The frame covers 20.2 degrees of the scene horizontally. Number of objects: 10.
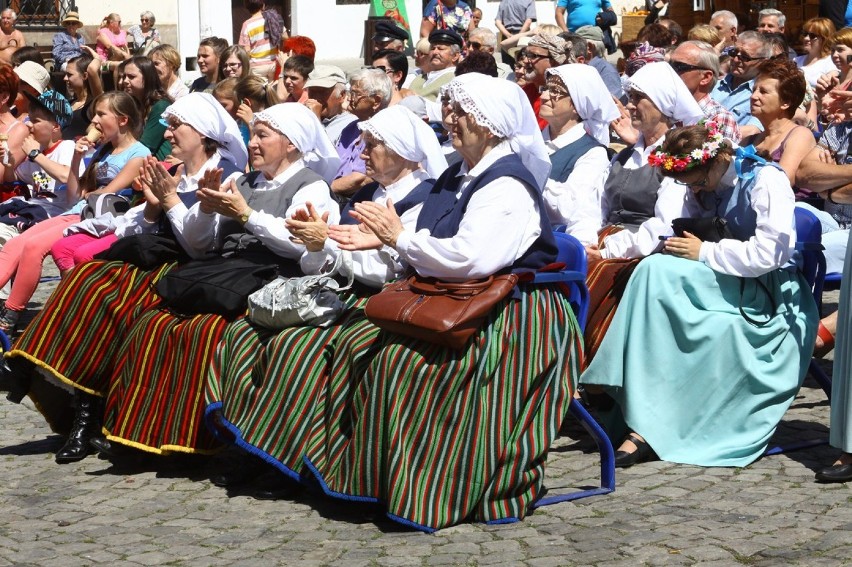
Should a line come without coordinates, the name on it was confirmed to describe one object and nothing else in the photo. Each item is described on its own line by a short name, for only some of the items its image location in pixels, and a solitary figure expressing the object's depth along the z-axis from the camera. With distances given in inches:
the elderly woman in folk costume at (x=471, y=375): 332.0
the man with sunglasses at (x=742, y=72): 581.8
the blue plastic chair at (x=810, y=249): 398.7
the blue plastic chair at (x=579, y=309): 354.7
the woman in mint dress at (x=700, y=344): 386.7
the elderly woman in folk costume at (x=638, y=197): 405.4
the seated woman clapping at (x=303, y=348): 362.4
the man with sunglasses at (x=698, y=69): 532.4
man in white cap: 604.8
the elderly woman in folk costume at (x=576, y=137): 435.0
